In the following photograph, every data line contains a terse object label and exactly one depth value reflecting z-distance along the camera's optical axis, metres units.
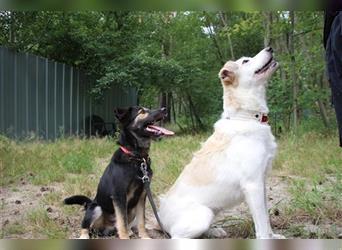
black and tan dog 2.41
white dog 2.29
